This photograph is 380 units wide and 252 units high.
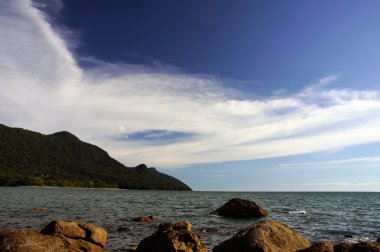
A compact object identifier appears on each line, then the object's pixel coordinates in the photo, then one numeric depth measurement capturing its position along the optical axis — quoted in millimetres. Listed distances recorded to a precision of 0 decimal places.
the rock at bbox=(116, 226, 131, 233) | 32844
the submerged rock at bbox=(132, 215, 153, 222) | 41819
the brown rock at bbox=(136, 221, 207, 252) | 19953
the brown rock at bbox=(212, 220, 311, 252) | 18406
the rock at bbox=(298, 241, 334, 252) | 17189
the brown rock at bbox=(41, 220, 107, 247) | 21328
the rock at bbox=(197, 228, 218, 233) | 33969
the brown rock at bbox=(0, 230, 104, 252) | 17230
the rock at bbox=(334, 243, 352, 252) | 17547
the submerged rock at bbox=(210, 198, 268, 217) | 49469
